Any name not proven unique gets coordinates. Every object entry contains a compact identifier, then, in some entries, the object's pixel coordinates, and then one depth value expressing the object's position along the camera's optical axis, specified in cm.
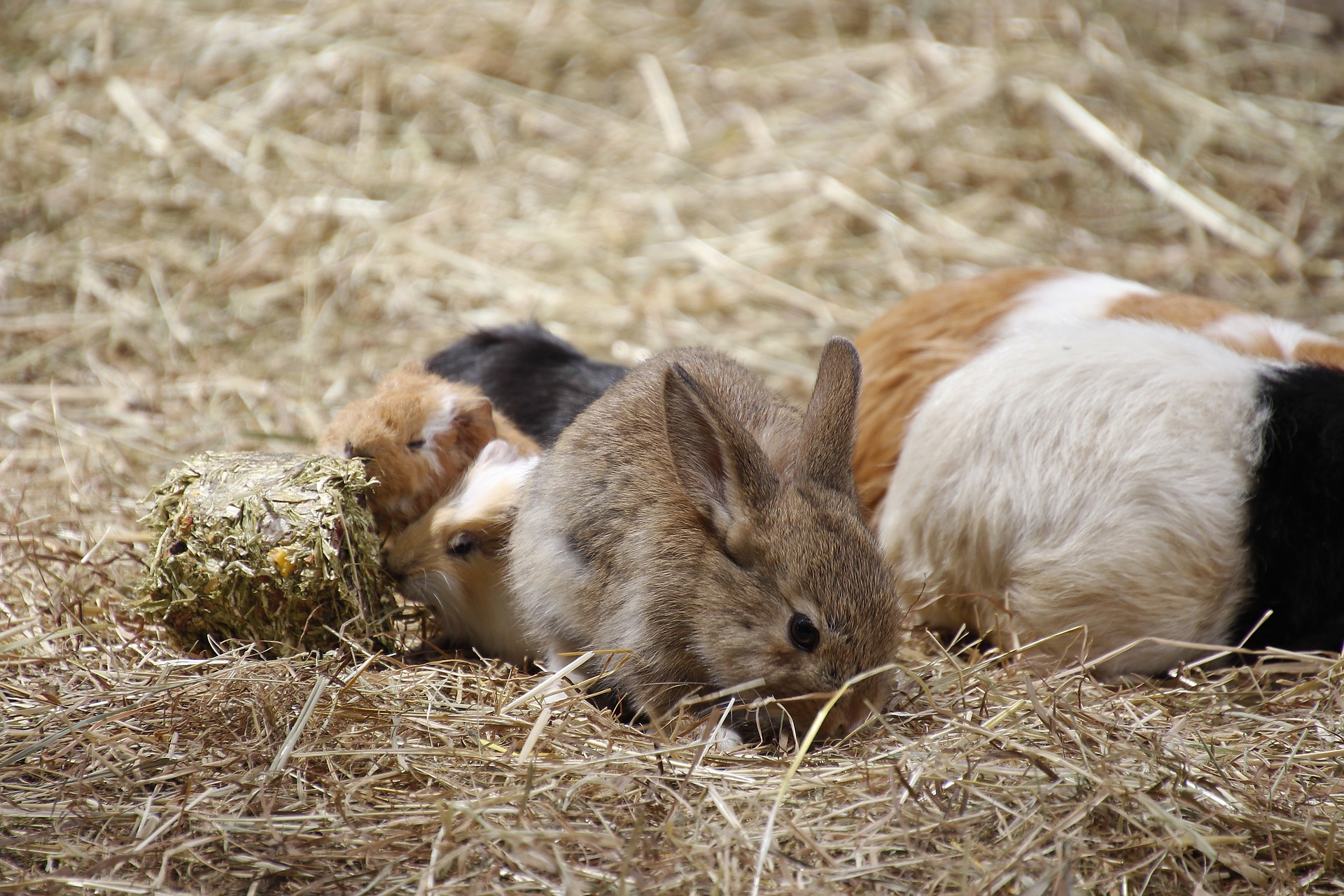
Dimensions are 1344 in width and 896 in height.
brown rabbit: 559
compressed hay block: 617
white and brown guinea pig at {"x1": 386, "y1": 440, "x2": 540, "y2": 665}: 678
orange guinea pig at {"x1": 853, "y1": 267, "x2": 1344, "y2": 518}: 768
